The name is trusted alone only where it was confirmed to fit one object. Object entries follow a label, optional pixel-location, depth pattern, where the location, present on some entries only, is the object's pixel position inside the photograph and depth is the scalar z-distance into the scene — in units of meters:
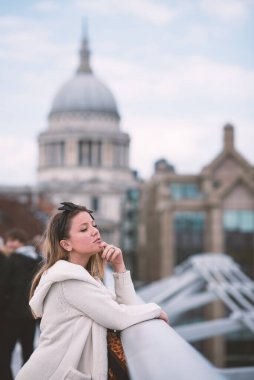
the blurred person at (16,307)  7.00
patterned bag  4.01
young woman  4.01
